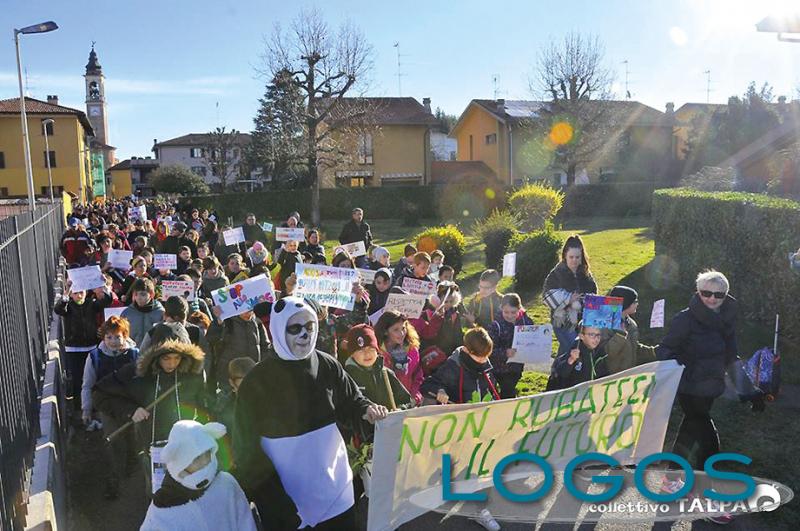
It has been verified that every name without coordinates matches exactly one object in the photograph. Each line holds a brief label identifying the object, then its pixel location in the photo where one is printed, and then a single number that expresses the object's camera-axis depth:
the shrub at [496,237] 17.58
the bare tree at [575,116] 40.72
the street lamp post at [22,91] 17.83
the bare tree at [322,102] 35.75
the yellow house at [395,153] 52.44
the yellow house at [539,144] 46.03
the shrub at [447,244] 17.48
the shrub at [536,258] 15.23
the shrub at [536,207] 23.41
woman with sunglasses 5.49
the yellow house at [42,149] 60.22
